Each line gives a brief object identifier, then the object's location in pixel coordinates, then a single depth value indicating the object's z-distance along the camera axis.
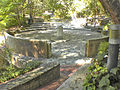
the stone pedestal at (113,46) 2.97
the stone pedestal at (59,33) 13.07
